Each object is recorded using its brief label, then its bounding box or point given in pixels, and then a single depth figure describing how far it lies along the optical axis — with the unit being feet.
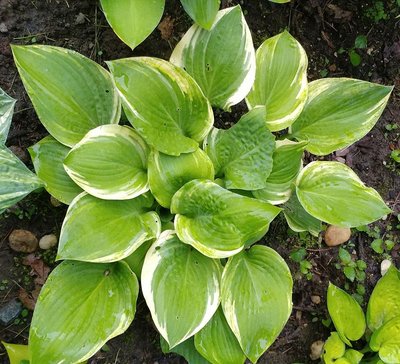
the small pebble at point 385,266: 5.90
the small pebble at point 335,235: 5.72
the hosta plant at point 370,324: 5.11
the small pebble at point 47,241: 5.01
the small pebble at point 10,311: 4.87
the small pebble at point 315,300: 5.72
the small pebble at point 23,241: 4.93
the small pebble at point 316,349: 5.61
